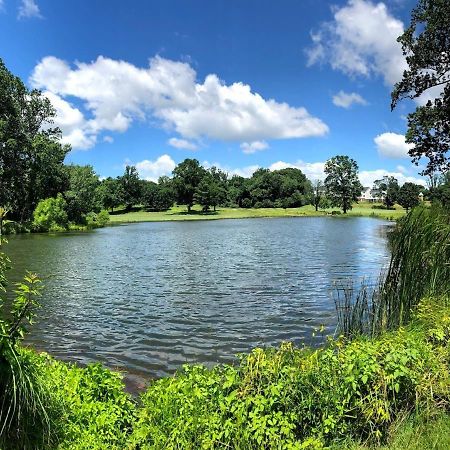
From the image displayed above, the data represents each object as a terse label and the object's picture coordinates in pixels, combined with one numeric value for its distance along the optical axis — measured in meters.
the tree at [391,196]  163.75
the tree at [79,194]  75.12
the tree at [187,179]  150.26
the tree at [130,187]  145.50
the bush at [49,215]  65.75
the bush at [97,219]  81.31
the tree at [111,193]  132.44
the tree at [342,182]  151.62
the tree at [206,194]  137.77
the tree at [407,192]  136.25
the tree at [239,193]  171.00
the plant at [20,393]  4.82
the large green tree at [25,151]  61.75
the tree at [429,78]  22.66
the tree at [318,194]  164.56
